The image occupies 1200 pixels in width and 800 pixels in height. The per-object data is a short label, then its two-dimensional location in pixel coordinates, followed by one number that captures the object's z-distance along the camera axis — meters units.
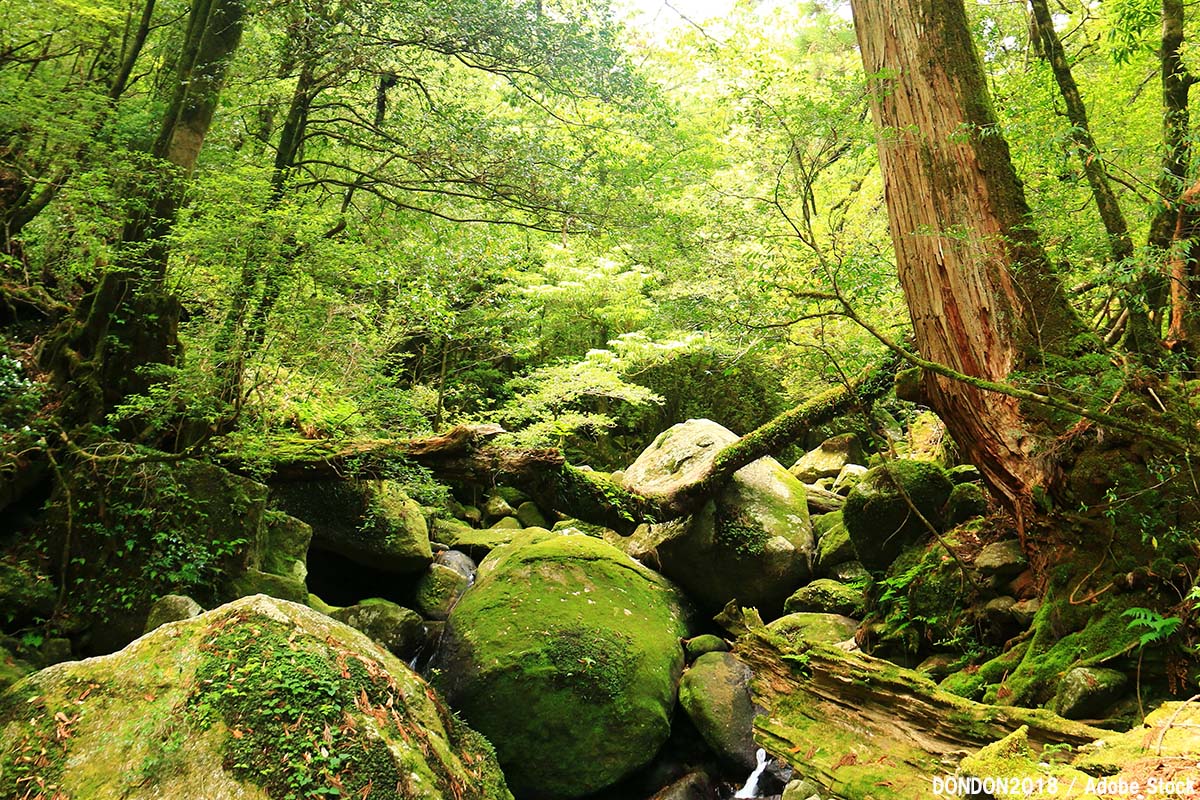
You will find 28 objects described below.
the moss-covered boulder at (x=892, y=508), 6.28
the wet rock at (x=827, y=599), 6.84
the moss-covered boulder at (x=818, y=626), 6.30
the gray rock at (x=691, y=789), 5.27
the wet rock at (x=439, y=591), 7.35
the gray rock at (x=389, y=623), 6.60
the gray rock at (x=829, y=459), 12.16
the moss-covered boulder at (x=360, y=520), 6.99
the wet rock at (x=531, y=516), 10.91
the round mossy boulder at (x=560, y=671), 5.18
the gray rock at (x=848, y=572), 7.38
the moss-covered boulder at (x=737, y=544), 7.69
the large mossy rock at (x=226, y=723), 2.82
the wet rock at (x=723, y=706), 5.62
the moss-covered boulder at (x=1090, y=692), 3.38
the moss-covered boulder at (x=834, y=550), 7.62
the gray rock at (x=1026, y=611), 4.37
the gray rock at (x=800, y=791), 4.67
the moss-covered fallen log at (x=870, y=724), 3.23
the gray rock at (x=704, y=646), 6.74
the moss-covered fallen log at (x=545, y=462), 6.33
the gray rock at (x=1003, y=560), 4.73
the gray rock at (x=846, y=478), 10.80
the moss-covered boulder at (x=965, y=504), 5.92
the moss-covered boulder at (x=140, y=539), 4.72
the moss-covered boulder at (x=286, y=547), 5.96
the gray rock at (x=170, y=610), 4.49
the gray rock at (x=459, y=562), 8.41
